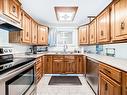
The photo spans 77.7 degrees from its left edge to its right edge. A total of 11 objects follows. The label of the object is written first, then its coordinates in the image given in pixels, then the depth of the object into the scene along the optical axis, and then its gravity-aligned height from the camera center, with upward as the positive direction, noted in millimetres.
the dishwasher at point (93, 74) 1569 -609
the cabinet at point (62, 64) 2743 -603
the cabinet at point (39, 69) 2161 -636
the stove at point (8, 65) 720 -194
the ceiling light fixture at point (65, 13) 1986 +952
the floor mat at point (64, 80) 2228 -1021
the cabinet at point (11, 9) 1079 +593
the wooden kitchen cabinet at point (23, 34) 1772 +293
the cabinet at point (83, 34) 2669 +443
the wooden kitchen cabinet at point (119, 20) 1059 +392
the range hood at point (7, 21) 1002 +367
